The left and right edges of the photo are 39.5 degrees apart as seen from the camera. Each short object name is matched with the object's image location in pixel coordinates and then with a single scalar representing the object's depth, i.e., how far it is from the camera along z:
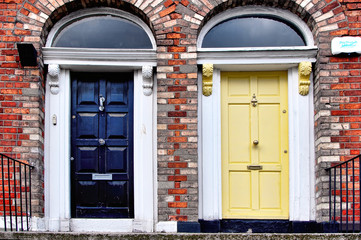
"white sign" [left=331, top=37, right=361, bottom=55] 6.20
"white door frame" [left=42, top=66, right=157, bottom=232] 6.33
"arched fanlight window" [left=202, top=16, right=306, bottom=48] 6.58
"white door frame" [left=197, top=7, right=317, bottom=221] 6.32
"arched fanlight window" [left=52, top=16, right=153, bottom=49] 6.61
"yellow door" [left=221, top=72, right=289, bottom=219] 6.43
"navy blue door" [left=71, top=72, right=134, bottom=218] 6.45
